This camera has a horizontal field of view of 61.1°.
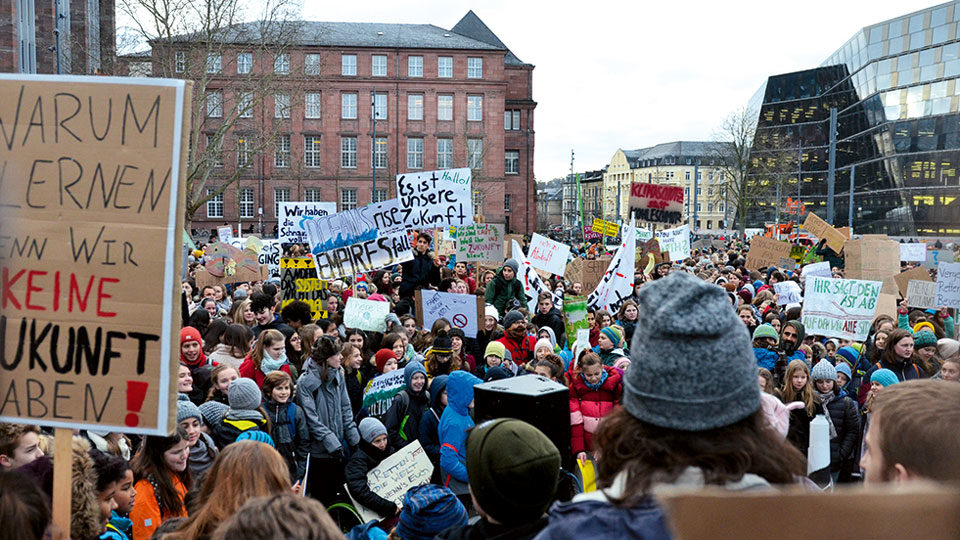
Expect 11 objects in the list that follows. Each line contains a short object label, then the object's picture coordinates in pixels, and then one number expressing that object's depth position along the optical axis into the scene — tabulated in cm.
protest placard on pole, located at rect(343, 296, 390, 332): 882
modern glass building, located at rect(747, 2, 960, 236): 5372
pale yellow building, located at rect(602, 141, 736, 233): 12062
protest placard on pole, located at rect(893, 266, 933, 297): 1352
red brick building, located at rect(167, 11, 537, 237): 6228
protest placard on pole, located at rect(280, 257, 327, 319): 1073
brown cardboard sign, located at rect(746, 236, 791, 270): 1770
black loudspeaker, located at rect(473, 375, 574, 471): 407
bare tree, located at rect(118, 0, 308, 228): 2597
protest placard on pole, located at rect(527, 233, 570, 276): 1448
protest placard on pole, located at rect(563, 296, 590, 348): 930
